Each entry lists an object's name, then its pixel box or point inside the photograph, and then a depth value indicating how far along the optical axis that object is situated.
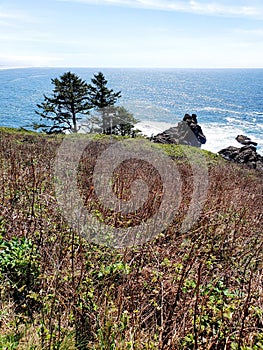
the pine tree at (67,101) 28.69
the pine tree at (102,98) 31.20
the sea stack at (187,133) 31.40
